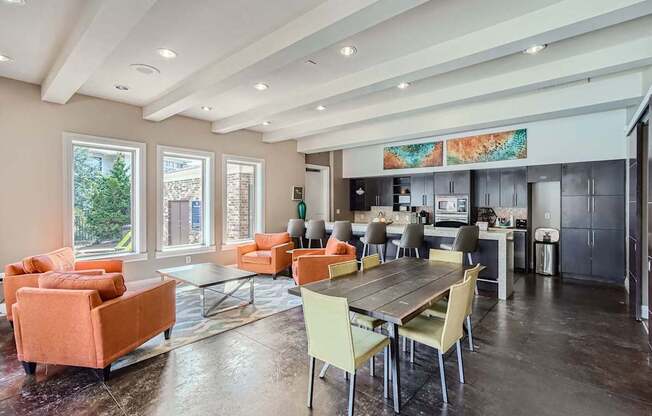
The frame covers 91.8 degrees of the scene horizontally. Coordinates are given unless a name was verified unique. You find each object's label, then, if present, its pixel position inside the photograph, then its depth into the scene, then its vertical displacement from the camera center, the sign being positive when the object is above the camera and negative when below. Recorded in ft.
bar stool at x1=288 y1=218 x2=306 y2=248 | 21.80 -1.45
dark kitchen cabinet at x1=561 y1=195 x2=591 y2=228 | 18.16 -0.36
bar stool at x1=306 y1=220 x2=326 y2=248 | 21.15 -1.55
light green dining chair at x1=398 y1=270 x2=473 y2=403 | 6.98 -3.01
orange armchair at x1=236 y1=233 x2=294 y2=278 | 18.26 -2.79
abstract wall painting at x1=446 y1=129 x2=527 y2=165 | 20.22 +3.94
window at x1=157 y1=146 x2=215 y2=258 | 18.01 +0.41
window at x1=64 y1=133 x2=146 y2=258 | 15.16 +0.62
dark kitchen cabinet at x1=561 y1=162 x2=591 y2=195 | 18.12 +1.54
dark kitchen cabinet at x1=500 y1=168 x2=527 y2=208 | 20.70 +1.18
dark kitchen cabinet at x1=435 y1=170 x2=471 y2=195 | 22.52 +1.70
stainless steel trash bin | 19.36 -2.88
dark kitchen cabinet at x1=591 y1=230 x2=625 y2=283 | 17.24 -2.75
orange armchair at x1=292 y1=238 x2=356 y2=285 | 14.87 -2.64
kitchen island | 14.73 -2.26
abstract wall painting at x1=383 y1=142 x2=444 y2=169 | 23.72 +3.98
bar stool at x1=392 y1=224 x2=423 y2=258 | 16.33 -1.60
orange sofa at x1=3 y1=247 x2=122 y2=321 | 10.39 -2.16
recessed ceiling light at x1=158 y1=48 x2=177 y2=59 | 10.70 +5.35
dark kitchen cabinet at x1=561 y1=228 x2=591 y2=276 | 18.24 -2.71
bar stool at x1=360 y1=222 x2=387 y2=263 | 17.93 -1.57
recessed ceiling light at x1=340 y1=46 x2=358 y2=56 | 10.52 +5.29
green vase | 25.14 -0.16
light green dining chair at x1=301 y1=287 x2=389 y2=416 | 6.12 -2.69
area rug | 9.73 -4.26
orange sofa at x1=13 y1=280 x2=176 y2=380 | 7.62 -2.95
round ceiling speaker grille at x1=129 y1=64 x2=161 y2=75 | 11.91 +5.37
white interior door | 26.73 +0.95
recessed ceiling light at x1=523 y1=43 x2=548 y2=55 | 10.28 +5.15
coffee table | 12.55 -2.92
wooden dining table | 6.70 -2.12
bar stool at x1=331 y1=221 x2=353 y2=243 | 19.19 -1.54
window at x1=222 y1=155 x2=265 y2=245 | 21.13 +0.65
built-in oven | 22.58 -0.16
